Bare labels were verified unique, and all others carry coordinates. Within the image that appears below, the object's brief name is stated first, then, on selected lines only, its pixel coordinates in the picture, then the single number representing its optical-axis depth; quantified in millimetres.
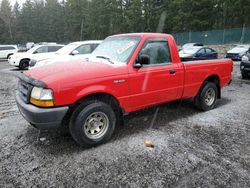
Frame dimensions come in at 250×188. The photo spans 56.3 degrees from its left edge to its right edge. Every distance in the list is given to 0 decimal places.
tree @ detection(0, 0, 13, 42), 67350
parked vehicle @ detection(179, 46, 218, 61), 16130
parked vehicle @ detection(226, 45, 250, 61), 19666
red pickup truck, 3539
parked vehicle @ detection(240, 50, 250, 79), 9852
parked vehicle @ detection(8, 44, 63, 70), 14578
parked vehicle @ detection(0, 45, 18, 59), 24172
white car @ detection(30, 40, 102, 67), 10453
